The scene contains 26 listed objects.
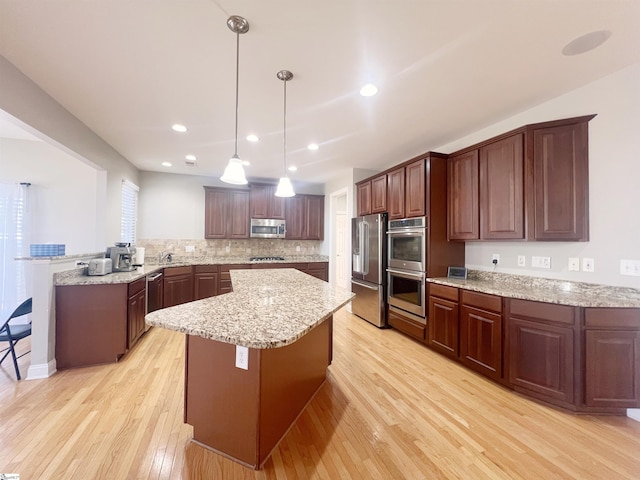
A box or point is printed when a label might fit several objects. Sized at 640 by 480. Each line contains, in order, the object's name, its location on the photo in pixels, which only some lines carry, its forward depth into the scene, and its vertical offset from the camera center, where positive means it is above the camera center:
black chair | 2.36 -0.86
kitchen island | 1.28 -0.76
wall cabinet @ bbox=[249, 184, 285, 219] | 5.27 +0.81
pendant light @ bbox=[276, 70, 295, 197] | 2.01 +0.58
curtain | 3.37 +0.00
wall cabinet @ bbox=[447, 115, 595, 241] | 2.21 +0.55
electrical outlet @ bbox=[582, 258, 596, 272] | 2.18 -0.19
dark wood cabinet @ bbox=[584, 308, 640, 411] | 1.89 -0.86
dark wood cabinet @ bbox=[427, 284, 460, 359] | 2.74 -0.88
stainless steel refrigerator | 3.83 -0.39
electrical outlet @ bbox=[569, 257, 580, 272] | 2.26 -0.19
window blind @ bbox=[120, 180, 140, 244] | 4.20 +0.51
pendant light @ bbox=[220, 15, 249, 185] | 1.87 +0.54
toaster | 2.90 -0.29
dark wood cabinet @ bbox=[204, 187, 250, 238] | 5.09 +0.57
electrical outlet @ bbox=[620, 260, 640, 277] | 1.95 -0.19
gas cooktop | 5.22 -0.36
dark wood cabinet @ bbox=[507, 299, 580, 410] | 1.98 -0.88
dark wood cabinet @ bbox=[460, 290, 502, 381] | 2.34 -0.87
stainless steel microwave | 5.28 +0.28
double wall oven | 3.17 -0.33
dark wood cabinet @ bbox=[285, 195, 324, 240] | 5.55 +0.54
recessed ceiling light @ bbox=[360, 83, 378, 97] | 2.17 +1.31
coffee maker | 3.27 -0.20
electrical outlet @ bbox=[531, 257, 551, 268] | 2.45 -0.19
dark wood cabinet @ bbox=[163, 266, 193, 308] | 4.20 -0.75
